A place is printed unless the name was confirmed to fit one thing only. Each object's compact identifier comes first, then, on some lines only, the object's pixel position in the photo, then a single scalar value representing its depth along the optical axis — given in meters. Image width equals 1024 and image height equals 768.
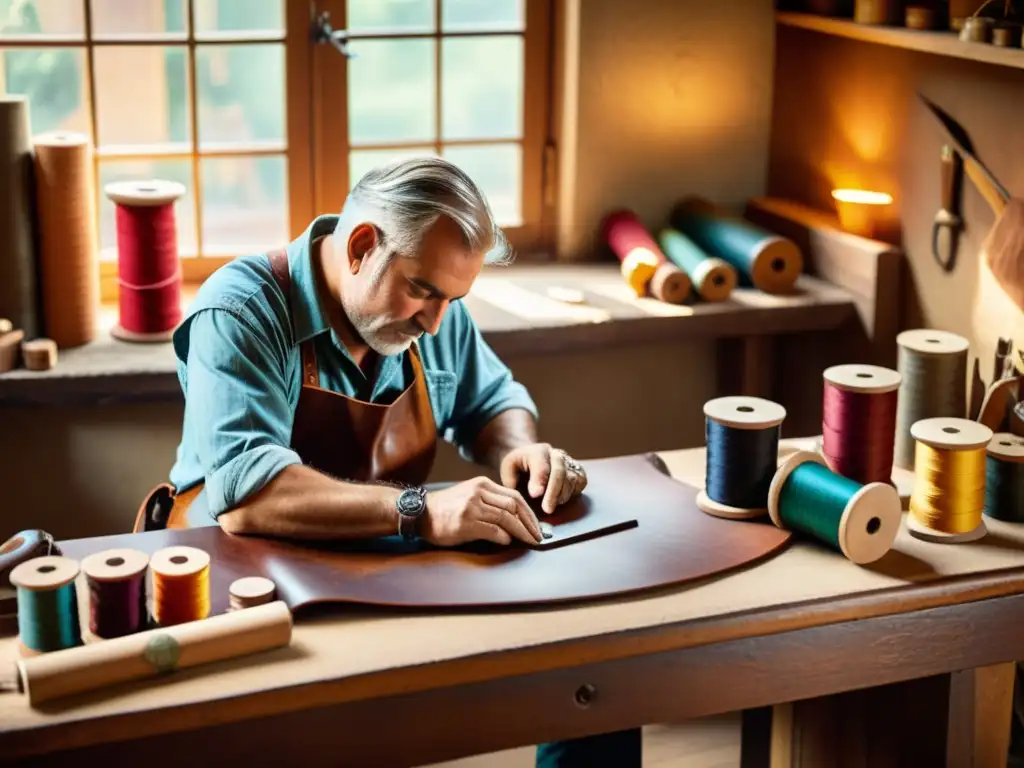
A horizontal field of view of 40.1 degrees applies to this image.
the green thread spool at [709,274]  4.19
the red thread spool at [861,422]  2.88
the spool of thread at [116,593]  2.31
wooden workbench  2.21
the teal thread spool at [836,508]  2.67
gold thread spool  2.79
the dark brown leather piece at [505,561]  2.51
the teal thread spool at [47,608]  2.26
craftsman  2.71
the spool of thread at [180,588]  2.35
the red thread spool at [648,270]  4.18
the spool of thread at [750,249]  4.26
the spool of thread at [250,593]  2.44
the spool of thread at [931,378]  3.16
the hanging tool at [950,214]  3.84
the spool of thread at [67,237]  3.66
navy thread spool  2.81
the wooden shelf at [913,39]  3.44
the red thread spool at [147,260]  3.72
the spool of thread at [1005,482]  2.95
